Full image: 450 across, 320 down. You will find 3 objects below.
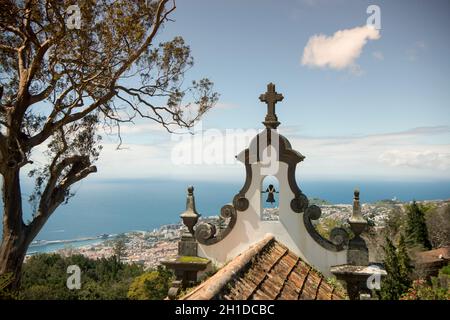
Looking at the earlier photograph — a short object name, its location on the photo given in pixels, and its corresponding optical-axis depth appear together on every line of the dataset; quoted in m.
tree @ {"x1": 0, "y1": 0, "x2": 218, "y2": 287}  9.11
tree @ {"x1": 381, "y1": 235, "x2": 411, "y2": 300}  21.52
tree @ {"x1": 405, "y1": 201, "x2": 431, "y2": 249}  37.06
